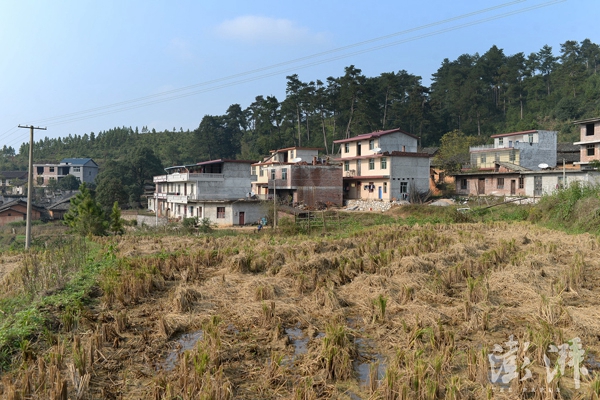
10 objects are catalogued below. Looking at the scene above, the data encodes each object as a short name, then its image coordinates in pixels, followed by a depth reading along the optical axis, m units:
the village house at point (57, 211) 52.06
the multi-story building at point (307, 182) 42.59
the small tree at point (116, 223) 33.03
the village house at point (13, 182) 72.73
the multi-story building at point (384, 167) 41.62
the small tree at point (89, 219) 29.22
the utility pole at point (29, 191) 22.85
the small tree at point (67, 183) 71.31
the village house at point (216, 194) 38.94
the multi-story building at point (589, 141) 39.41
